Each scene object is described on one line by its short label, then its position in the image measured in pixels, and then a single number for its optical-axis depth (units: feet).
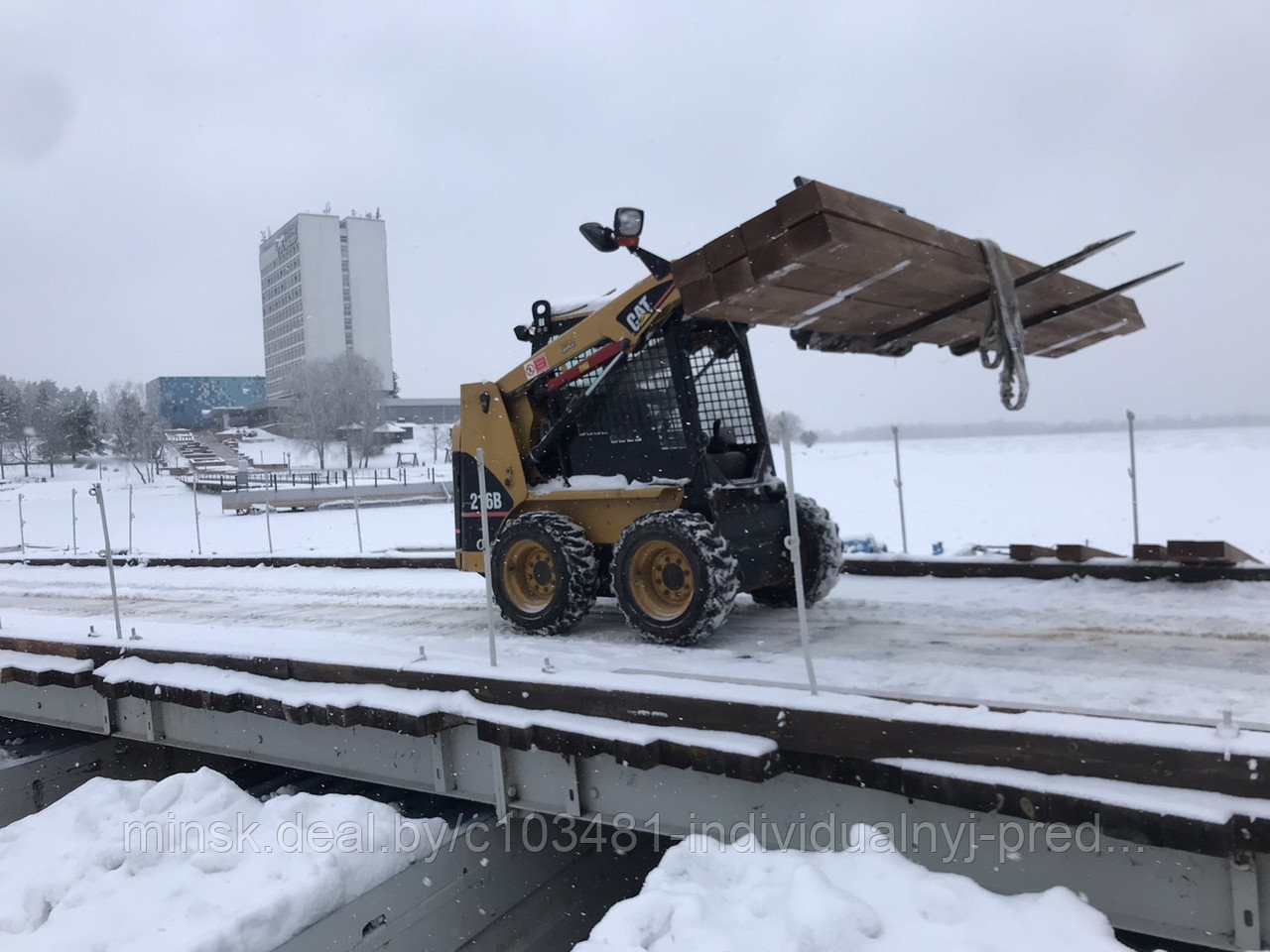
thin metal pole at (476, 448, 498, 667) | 17.51
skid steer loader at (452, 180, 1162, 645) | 16.29
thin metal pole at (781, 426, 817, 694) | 13.53
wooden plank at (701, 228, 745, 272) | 14.83
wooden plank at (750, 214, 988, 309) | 13.53
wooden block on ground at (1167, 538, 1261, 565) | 21.80
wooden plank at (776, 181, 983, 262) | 13.16
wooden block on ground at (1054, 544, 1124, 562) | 23.81
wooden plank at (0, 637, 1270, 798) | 10.68
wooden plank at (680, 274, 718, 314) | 15.57
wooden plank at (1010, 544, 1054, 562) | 24.72
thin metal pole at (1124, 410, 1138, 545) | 27.09
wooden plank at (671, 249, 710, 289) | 15.61
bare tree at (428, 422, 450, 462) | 233.66
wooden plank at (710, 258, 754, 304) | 14.85
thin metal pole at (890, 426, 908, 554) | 32.37
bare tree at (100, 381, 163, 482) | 217.15
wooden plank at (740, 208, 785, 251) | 13.97
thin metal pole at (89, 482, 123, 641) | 21.70
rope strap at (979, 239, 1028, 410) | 16.37
